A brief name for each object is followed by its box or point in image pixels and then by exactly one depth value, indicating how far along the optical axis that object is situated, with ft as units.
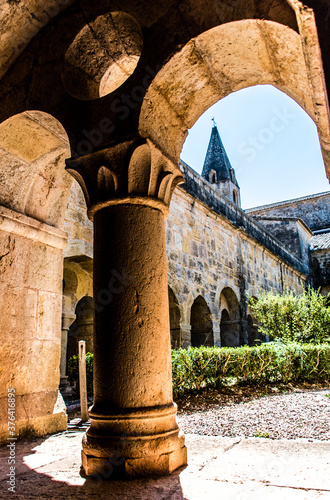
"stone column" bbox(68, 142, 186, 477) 6.41
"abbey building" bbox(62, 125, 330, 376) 23.03
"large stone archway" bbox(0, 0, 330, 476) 6.50
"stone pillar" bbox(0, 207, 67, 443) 10.23
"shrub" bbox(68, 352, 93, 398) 21.67
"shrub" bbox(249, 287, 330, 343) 28.17
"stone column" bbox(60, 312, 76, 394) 20.43
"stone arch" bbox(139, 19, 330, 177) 7.13
